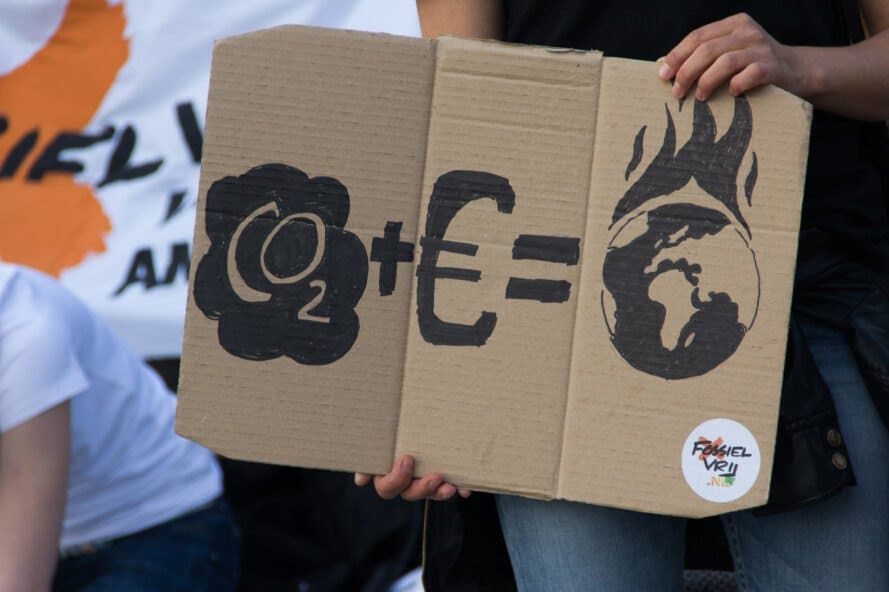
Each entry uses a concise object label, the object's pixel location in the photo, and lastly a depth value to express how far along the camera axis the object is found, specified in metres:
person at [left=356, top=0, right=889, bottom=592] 8.31
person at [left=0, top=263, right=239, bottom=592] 8.80
